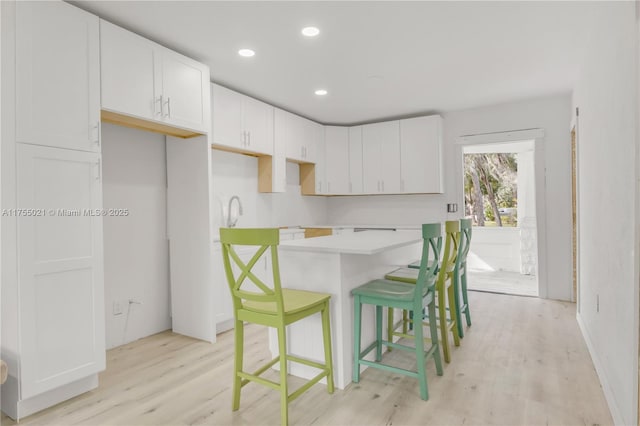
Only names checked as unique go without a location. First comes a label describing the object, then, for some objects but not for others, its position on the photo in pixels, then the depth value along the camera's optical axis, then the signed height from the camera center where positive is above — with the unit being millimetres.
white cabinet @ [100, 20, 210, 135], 2453 +973
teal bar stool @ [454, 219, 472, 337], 3102 -481
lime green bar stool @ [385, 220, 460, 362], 2611 -518
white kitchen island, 2309 -456
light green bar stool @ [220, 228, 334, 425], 1867 -519
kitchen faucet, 3824 -11
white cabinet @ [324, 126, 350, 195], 5453 +782
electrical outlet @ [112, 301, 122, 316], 3090 -770
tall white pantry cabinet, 1974 +68
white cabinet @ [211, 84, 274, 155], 3582 +959
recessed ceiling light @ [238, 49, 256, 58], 2981 +1302
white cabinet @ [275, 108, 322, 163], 4578 +1024
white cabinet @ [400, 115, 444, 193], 4863 +749
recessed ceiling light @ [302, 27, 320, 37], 2643 +1300
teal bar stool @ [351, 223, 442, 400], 2156 -548
